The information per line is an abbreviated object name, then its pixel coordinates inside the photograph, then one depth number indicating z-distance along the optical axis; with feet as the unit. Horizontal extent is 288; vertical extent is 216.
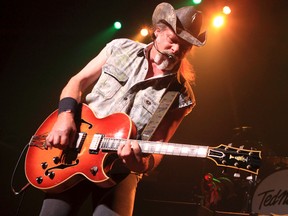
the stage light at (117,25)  24.21
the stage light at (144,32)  23.85
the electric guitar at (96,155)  6.14
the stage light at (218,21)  21.07
